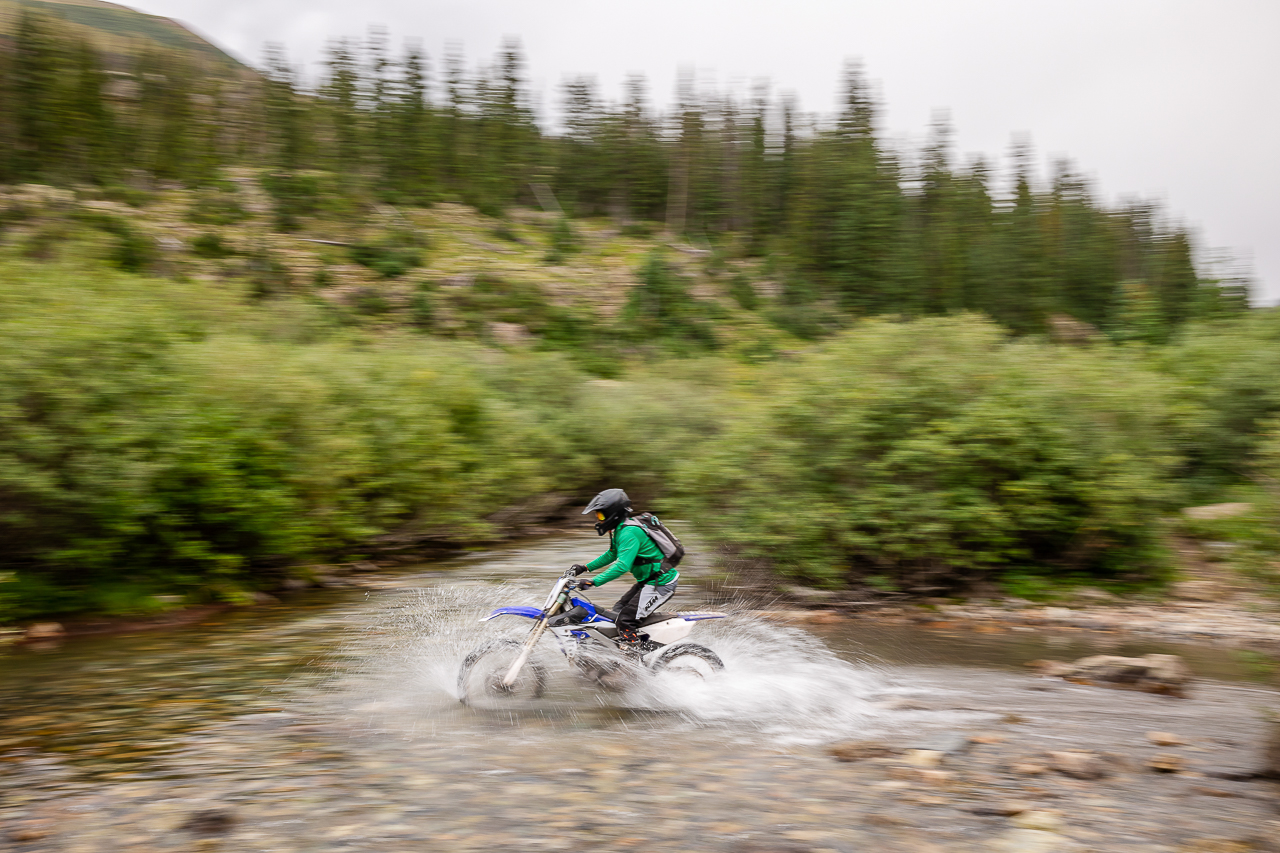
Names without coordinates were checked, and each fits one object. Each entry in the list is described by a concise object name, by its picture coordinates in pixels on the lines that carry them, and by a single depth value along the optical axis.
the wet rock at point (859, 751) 8.08
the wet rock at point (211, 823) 6.54
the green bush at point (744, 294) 73.19
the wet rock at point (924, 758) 7.85
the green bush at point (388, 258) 70.44
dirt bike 8.84
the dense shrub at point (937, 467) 14.43
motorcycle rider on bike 8.88
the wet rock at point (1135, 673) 10.32
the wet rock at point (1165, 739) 8.41
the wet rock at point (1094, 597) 15.05
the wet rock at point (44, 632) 12.65
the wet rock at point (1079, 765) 7.61
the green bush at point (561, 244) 77.88
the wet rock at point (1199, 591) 15.55
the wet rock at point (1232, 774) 7.48
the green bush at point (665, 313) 66.44
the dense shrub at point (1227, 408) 22.23
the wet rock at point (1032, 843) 6.16
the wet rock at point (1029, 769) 7.64
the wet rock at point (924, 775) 7.46
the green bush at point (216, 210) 69.69
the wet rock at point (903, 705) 9.69
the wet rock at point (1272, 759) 7.48
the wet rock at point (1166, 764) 7.72
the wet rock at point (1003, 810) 6.77
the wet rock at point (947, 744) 8.27
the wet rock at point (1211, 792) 7.11
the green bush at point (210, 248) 64.61
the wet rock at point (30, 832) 6.39
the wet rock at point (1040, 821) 6.53
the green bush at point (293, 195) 74.44
